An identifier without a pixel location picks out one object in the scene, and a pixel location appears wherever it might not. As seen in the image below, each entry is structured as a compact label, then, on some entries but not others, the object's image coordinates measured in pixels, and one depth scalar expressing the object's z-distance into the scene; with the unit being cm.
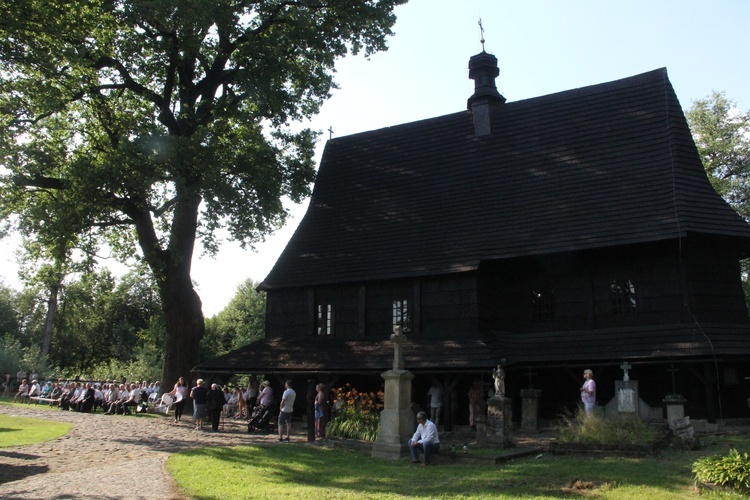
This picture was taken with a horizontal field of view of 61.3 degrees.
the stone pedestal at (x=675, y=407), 1450
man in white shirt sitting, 1170
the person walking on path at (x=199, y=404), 1781
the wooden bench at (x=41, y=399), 2572
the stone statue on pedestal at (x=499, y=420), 1333
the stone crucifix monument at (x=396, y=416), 1288
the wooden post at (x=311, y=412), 1543
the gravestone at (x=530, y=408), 1692
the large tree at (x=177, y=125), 1953
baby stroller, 1763
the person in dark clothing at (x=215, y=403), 1755
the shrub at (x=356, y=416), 1562
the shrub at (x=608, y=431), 1174
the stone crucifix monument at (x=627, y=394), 1494
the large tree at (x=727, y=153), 3075
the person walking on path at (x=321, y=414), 1608
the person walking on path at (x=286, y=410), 1541
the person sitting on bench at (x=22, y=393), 2784
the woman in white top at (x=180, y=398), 1939
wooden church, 1695
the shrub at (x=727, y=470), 823
